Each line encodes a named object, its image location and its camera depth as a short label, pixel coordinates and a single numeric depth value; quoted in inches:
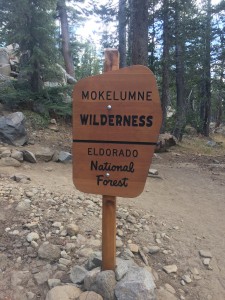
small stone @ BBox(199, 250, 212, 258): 144.1
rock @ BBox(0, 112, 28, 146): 298.8
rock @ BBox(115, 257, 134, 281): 105.1
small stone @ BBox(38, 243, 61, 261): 124.3
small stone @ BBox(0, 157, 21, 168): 238.1
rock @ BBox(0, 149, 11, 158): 251.0
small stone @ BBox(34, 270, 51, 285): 112.5
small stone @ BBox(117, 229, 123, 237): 148.3
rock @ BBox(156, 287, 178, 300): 110.7
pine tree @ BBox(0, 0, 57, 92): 378.0
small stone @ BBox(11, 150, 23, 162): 252.8
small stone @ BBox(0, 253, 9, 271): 118.8
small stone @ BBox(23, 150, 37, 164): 259.3
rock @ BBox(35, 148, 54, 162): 272.4
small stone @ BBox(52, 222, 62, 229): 144.5
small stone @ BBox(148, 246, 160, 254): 140.2
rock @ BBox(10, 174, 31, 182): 200.8
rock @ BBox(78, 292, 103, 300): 98.0
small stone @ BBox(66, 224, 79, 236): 140.6
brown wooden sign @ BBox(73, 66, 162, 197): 93.7
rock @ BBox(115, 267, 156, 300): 96.7
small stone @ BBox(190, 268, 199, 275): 131.3
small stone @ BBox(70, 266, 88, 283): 110.1
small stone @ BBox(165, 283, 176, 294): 116.5
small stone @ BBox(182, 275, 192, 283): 125.7
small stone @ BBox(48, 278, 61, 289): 109.2
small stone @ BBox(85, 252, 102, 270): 114.9
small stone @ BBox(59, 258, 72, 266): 122.2
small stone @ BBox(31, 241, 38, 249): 130.0
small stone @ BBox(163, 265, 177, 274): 129.3
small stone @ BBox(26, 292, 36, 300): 104.9
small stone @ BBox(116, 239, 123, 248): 138.3
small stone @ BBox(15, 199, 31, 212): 154.0
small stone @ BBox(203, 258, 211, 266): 138.3
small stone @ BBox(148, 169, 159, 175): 270.4
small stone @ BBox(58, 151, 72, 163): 274.5
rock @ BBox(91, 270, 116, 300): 99.3
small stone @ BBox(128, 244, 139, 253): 136.3
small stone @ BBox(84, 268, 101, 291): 104.0
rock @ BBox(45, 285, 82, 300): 100.3
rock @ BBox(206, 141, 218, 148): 579.3
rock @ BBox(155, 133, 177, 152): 379.6
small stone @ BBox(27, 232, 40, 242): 133.3
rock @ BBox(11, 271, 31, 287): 111.4
